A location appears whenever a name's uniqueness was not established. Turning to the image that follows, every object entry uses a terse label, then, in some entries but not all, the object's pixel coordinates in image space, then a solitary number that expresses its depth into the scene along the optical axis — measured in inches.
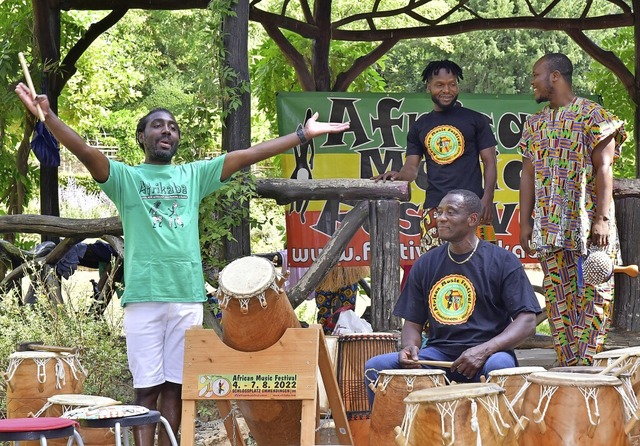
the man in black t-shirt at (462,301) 365.3
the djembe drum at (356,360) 420.0
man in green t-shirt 371.6
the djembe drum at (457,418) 282.0
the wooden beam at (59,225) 498.4
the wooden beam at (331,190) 479.7
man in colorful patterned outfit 421.9
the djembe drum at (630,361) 323.3
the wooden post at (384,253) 478.8
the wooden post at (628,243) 490.1
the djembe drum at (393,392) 339.8
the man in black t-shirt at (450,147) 452.2
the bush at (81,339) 464.5
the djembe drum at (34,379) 382.6
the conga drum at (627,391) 290.8
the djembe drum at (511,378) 323.3
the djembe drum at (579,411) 283.4
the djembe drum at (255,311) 338.4
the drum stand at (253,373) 350.2
